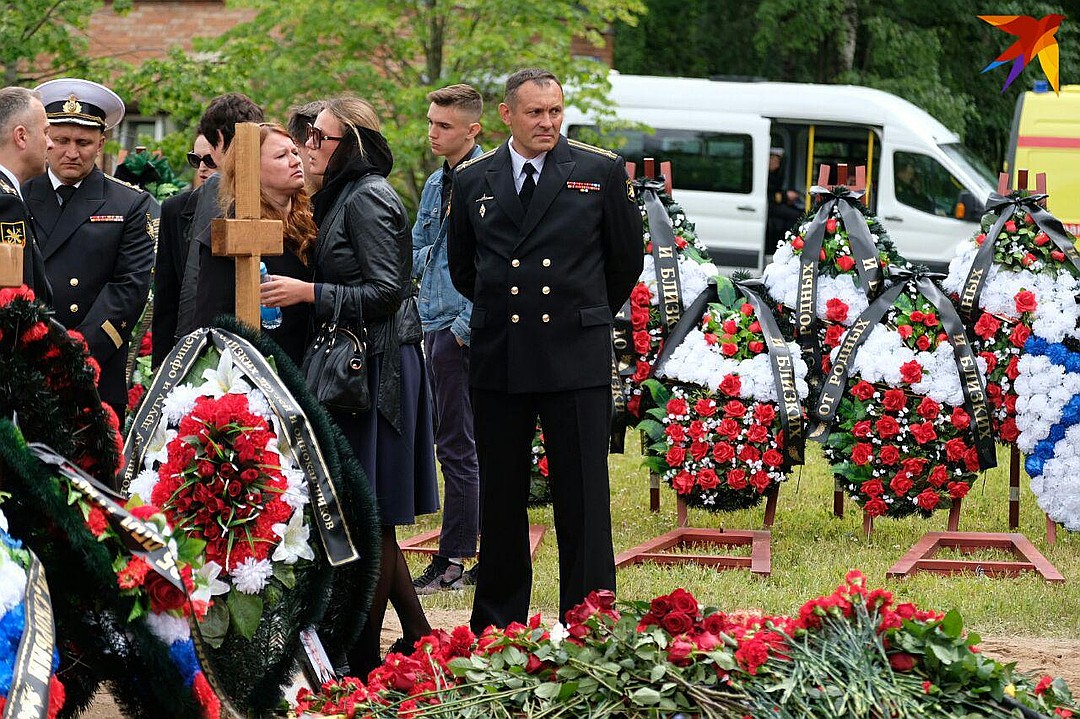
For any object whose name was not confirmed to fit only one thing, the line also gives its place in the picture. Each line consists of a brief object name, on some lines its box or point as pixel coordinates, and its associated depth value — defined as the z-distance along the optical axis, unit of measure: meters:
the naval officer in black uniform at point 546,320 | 8.44
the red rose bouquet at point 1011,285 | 12.03
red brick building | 32.78
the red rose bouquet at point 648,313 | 12.63
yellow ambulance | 25.21
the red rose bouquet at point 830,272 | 12.25
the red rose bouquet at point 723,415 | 11.78
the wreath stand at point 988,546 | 11.24
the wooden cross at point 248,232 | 7.18
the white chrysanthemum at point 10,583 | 5.02
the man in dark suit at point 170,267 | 9.33
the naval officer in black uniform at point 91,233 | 10.13
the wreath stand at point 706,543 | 11.49
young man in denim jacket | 10.73
